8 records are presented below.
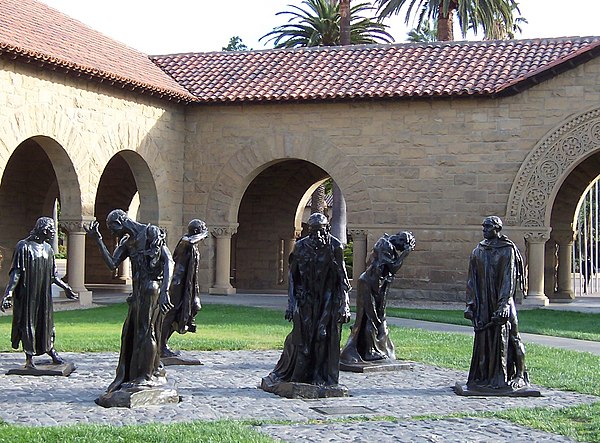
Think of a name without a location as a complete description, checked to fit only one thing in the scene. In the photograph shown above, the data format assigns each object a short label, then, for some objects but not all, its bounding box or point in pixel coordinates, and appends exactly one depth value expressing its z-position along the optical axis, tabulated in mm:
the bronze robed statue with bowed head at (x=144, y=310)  9266
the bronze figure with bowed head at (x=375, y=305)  12039
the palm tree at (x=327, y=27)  37344
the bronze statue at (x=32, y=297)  11125
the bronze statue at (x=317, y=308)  9969
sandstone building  21000
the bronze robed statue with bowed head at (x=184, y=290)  12016
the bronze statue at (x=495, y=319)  10266
